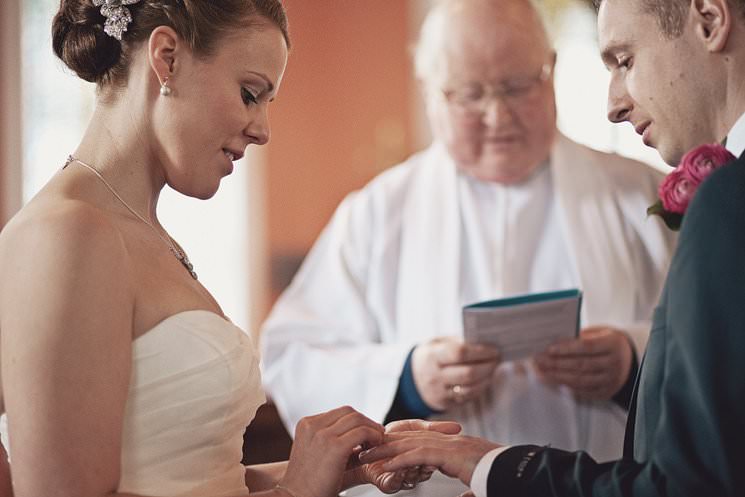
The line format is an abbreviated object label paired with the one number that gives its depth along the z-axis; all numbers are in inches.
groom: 42.6
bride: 44.4
